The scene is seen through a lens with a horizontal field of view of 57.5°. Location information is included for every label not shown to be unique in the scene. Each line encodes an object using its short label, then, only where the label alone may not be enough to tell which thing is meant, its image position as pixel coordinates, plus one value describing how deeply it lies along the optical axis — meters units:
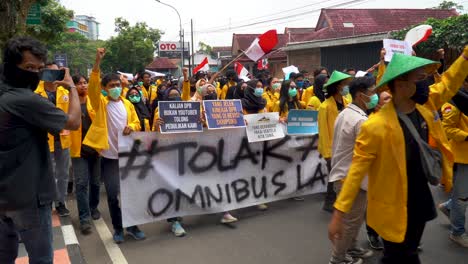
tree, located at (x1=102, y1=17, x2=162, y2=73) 46.06
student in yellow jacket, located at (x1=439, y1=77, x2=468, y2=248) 4.27
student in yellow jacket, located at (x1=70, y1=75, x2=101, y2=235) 5.02
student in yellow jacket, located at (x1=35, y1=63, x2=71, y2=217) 5.54
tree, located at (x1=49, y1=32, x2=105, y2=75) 68.25
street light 40.43
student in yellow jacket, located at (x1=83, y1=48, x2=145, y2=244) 4.61
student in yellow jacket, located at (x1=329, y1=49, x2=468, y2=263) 2.52
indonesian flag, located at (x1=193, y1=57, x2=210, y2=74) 10.59
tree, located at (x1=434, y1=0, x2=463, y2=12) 43.62
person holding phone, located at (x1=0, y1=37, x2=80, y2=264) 2.56
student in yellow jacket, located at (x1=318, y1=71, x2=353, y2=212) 4.86
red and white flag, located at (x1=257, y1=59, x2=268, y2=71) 20.33
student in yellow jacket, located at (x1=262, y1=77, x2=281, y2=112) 7.72
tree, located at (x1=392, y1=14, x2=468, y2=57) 12.55
